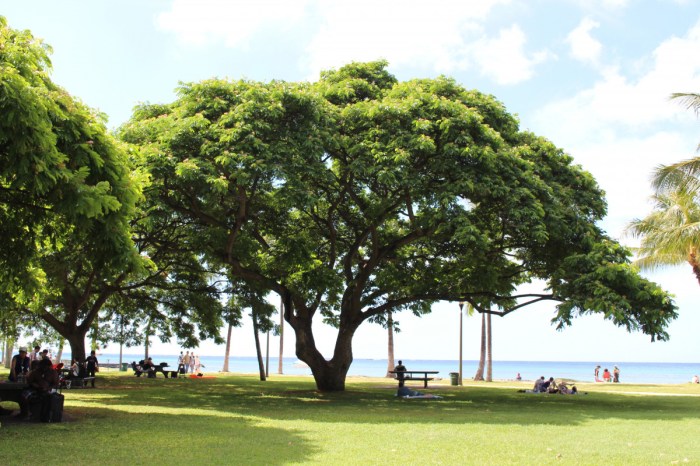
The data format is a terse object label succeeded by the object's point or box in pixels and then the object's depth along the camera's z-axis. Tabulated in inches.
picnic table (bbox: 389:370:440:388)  996.9
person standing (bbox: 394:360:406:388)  996.8
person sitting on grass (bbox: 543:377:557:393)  1061.1
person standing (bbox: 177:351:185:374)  1438.7
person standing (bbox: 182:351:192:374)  1594.2
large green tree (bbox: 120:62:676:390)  693.9
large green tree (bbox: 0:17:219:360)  376.2
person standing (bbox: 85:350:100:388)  1079.0
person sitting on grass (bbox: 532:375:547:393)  1059.9
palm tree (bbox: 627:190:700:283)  1103.0
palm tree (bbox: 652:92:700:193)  1032.2
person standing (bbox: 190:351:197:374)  1630.2
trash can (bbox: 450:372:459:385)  1269.7
